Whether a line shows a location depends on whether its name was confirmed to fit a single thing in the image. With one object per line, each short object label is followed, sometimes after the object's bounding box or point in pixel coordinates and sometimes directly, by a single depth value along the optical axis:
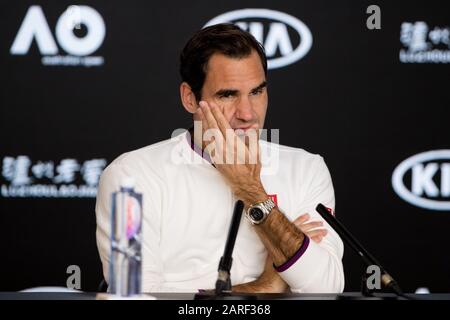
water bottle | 3.83
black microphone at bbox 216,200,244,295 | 4.07
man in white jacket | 5.61
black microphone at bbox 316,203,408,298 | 4.23
